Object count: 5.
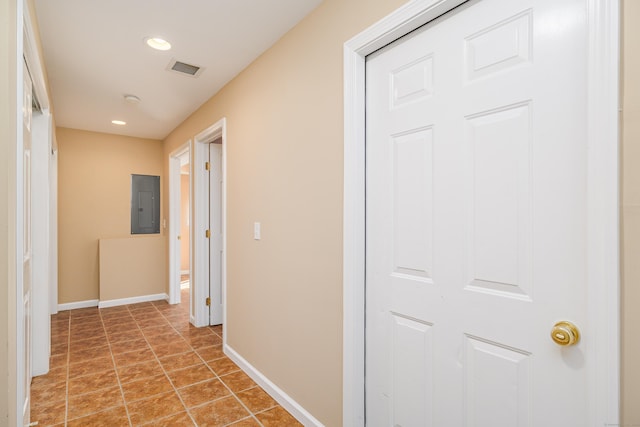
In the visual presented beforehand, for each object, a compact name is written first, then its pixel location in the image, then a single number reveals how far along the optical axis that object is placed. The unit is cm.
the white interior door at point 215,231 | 379
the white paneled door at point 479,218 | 100
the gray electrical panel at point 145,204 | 496
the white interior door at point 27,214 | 174
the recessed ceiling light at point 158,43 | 220
